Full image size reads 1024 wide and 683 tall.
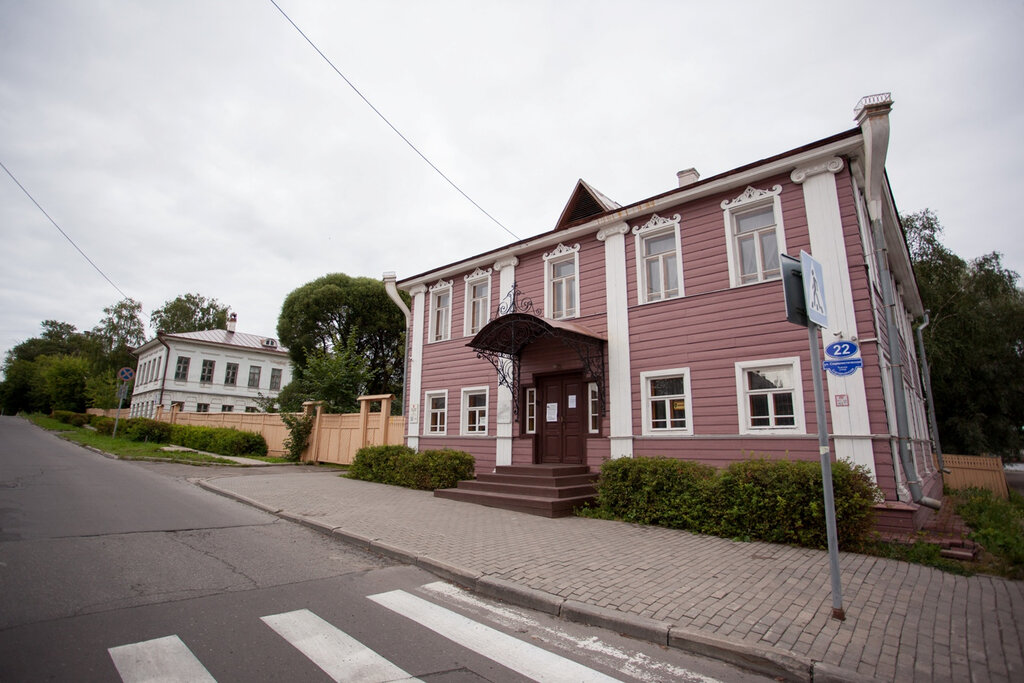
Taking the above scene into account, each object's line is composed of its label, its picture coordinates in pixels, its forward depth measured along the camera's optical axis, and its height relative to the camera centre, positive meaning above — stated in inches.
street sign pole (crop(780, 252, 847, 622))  165.6 +45.8
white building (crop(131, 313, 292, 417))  1605.6 +201.7
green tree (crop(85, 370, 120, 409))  1574.8 +124.4
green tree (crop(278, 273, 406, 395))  1230.9 +274.1
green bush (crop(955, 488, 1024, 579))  226.2 -51.5
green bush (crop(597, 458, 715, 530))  315.3 -37.0
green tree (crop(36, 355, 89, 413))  1959.9 +181.0
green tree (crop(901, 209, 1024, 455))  812.0 +150.1
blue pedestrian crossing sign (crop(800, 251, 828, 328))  177.5 +53.8
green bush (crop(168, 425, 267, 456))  821.2 -20.3
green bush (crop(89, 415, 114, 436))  1201.2 +6.1
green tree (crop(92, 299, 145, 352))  2037.4 +412.9
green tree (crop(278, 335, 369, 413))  828.6 +88.2
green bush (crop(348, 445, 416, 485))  542.9 -35.6
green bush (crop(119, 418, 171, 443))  1028.5 -5.7
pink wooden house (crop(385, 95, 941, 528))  329.4 +81.7
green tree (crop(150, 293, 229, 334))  1968.5 +463.4
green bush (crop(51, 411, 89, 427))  1556.3 +29.5
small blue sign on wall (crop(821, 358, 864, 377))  174.7 +25.5
